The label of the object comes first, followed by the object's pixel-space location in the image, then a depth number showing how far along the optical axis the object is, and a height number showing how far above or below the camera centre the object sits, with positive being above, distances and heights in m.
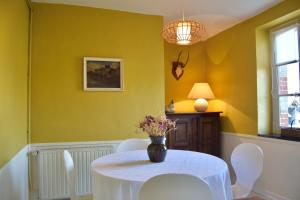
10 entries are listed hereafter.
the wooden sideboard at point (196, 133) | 3.99 -0.48
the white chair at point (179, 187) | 1.42 -0.47
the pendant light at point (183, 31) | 2.60 +0.76
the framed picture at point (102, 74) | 3.33 +0.40
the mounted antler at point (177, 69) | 4.52 +0.62
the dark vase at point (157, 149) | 2.18 -0.39
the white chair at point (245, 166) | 2.29 -0.60
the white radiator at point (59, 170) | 3.11 -0.83
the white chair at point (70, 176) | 2.07 -0.59
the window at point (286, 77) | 3.19 +0.34
